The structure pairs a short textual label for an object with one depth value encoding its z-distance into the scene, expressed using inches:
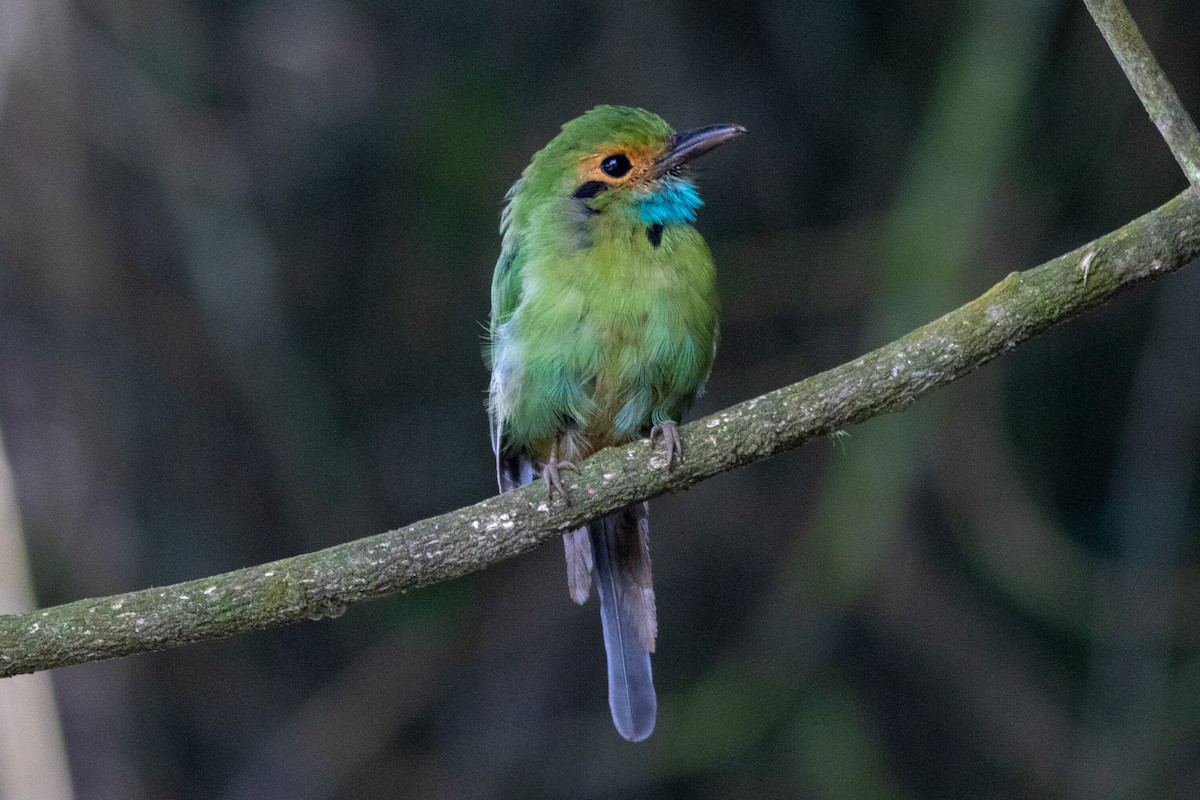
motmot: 263.1
